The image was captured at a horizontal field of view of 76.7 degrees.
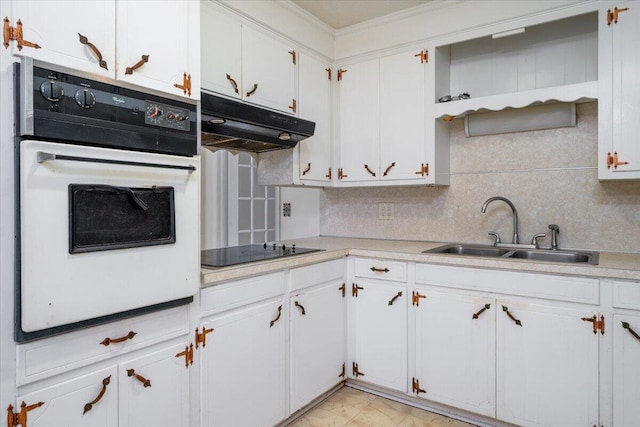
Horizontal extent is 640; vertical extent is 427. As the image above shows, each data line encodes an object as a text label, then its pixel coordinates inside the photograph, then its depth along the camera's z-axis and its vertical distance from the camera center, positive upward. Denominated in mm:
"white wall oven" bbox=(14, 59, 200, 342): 1142 +27
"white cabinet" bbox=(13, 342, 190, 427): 1218 -623
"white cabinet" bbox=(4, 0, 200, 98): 1168 +562
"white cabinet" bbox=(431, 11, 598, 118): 2352 +918
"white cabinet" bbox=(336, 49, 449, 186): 2666 +589
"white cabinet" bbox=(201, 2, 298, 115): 2049 +833
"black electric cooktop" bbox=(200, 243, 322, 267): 1969 -244
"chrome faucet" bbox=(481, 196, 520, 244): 2555 -43
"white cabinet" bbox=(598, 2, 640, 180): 2025 +591
